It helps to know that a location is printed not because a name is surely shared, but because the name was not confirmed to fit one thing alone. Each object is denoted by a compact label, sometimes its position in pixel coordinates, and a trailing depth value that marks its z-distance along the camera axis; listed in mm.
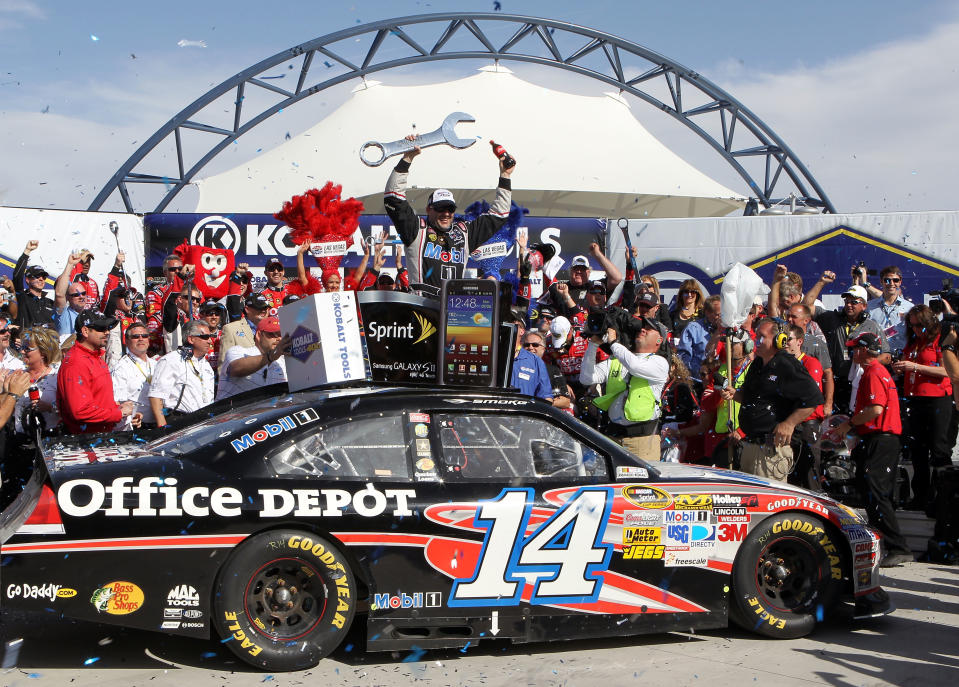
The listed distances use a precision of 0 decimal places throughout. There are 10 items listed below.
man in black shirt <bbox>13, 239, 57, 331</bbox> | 10742
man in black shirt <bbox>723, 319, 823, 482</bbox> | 6680
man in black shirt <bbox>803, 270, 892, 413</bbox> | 9102
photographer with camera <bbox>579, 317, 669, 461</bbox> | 7398
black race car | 4270
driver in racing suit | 7945
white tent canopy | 19250
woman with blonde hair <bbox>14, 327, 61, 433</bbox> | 7363
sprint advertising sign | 6125
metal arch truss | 20250
